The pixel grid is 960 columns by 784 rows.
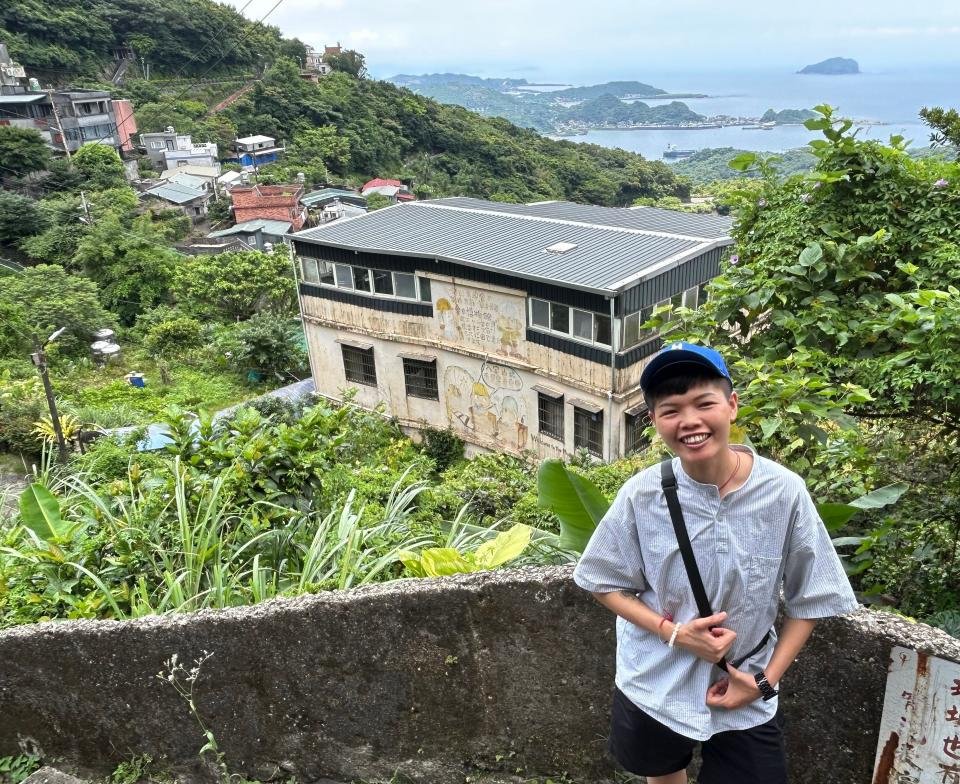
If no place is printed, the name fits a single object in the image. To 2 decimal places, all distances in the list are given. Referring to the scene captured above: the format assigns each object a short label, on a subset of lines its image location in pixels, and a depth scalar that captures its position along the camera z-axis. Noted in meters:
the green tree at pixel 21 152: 42.41
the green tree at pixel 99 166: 43.88
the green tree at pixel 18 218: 35.28
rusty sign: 2.18
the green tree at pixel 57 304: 25.14
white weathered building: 12.73
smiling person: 1.83
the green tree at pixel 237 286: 27.28
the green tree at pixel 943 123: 5.32
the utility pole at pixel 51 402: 12.98
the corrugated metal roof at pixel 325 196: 44.75
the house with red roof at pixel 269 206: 41.19
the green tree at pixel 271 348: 23.84
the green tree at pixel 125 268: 30.20
